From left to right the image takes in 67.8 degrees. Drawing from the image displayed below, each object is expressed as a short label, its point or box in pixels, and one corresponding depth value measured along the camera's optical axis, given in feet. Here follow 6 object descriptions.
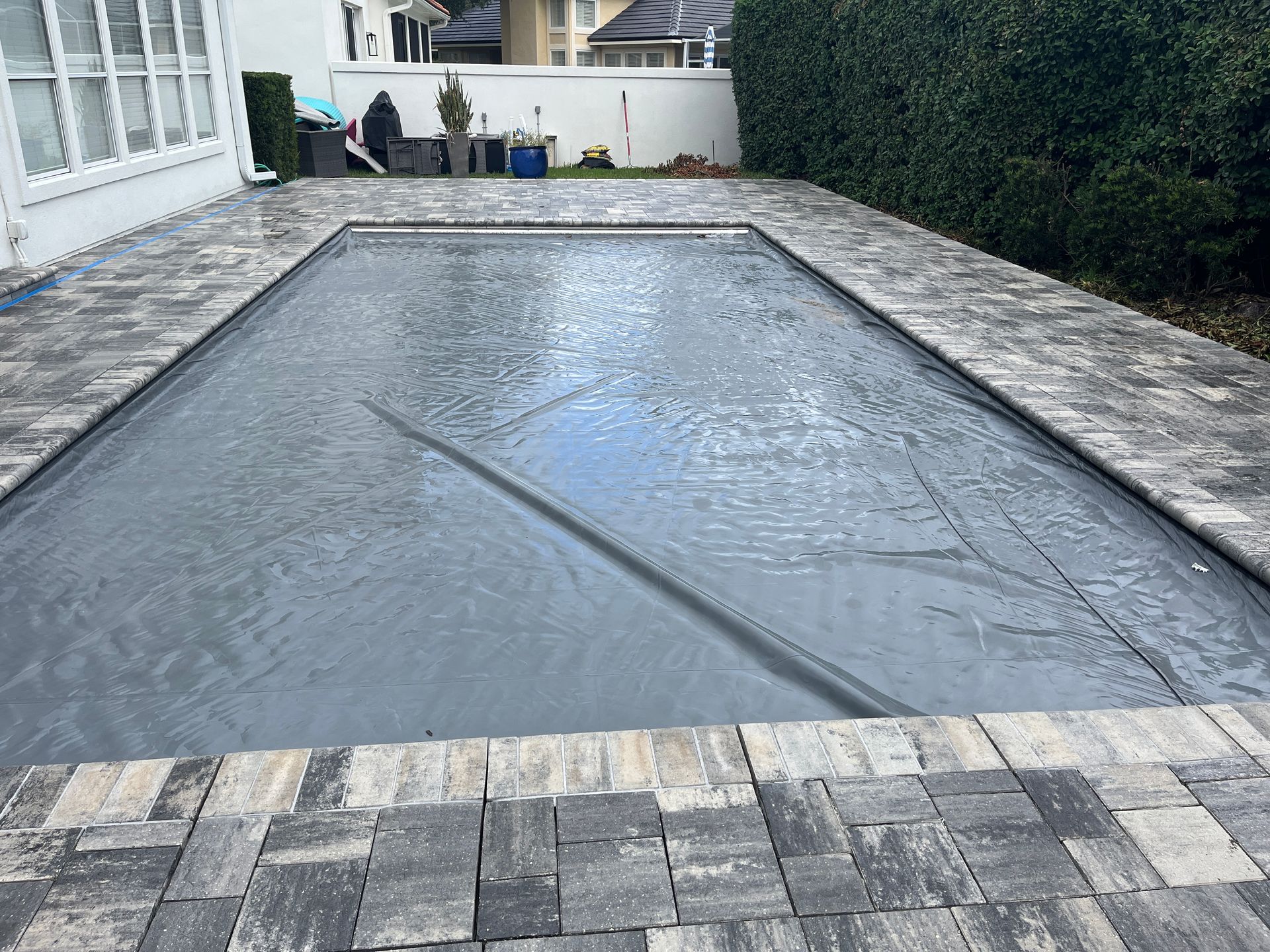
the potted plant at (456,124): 44.98
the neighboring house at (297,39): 46.55
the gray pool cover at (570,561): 8.68
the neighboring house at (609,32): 91.56
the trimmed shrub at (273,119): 38.37
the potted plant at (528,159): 43.93
